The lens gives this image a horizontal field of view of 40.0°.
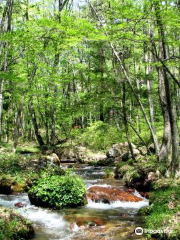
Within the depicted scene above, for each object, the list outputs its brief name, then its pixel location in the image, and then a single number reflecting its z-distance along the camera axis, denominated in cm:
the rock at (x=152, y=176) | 1153
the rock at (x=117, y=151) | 2063
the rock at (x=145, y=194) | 1070
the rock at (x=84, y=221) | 736
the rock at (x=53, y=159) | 1602
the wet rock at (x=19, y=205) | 900
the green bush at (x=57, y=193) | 905
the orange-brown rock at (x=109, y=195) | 1012
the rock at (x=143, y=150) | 1879
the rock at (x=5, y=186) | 1076
